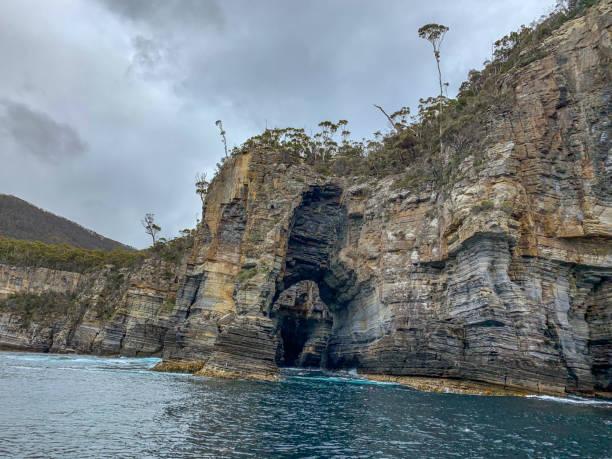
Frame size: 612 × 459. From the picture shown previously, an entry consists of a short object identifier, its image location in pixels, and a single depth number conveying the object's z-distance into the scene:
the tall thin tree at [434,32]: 52.66
